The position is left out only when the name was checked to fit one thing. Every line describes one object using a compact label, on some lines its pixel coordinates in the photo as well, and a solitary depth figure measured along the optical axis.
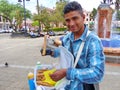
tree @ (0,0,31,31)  25.74
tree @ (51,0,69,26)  18.48
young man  0.65
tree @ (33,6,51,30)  16.16
